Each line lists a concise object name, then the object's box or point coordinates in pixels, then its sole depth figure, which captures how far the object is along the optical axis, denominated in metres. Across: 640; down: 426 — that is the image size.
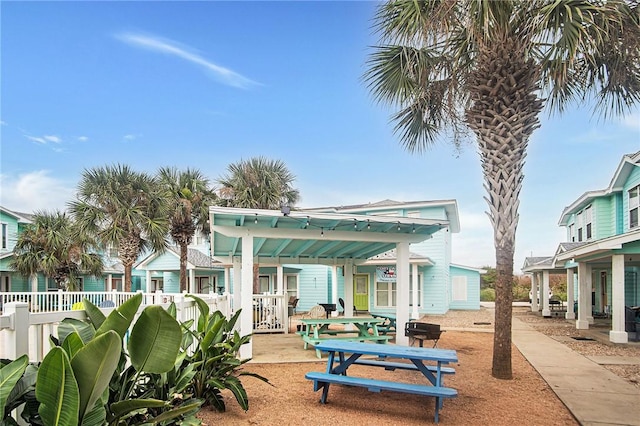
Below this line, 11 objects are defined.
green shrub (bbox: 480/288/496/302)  40.34
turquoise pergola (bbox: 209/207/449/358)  9.53
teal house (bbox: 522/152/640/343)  13.94
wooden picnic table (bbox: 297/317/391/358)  10.32
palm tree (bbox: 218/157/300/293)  22.19
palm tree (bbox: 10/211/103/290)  21.64
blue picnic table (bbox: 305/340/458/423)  5.98
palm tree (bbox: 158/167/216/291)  21.81
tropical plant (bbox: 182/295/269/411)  5.62
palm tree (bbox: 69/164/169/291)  20.61
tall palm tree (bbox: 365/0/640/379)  7.55
